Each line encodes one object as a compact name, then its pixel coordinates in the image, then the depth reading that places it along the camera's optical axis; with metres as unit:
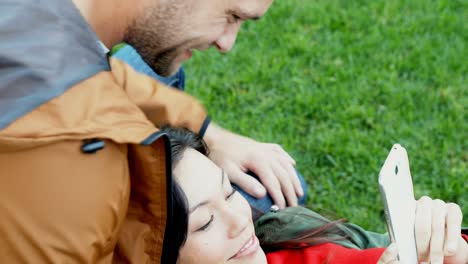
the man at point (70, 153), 1.22
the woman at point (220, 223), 1.41
